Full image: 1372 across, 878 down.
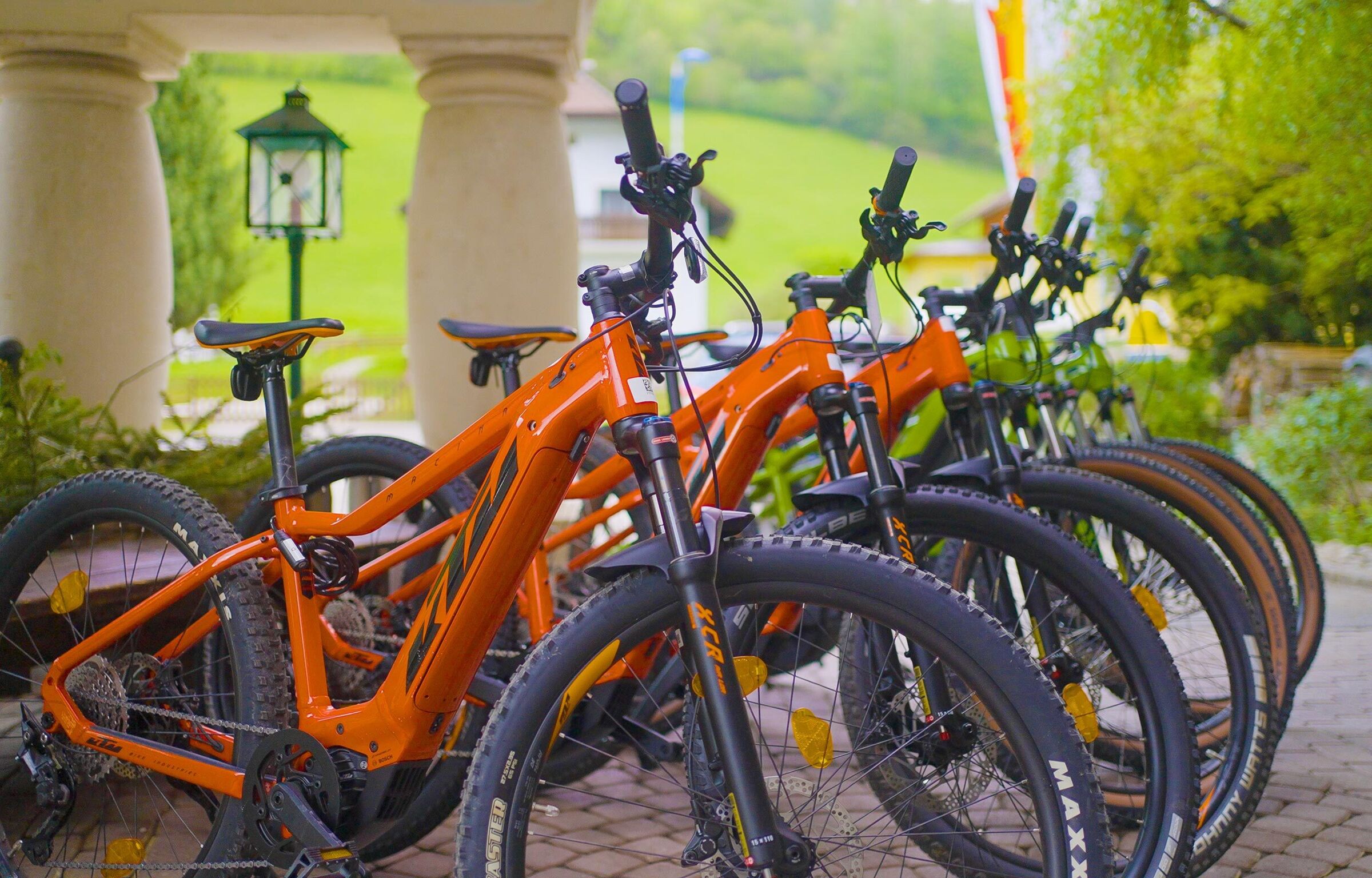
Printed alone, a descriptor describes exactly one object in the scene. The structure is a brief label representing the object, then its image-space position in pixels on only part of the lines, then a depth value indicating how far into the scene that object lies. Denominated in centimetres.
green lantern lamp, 465
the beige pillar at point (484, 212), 428
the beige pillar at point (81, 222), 399
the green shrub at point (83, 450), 292
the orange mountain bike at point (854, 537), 180
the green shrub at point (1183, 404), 876
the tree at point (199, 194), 1664
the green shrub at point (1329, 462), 661
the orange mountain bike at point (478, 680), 146
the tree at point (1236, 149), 557
